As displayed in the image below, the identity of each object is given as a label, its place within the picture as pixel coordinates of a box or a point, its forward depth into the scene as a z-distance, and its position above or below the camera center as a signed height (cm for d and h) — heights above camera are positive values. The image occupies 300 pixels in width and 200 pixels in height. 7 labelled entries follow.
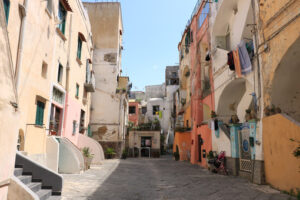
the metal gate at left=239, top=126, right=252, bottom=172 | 1095 -65
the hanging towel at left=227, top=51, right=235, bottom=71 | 1222 +392
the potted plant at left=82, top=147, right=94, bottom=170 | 1329 -147
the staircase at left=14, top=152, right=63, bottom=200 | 650 -125
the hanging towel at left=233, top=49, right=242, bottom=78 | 1145 +364
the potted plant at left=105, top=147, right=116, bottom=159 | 2259 -182
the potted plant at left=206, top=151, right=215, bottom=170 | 1348 -141
